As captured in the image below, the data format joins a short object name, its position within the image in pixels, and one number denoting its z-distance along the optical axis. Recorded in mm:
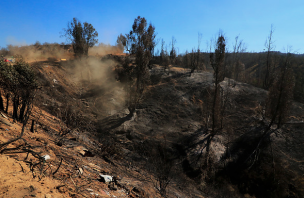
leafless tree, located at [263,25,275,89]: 24981
